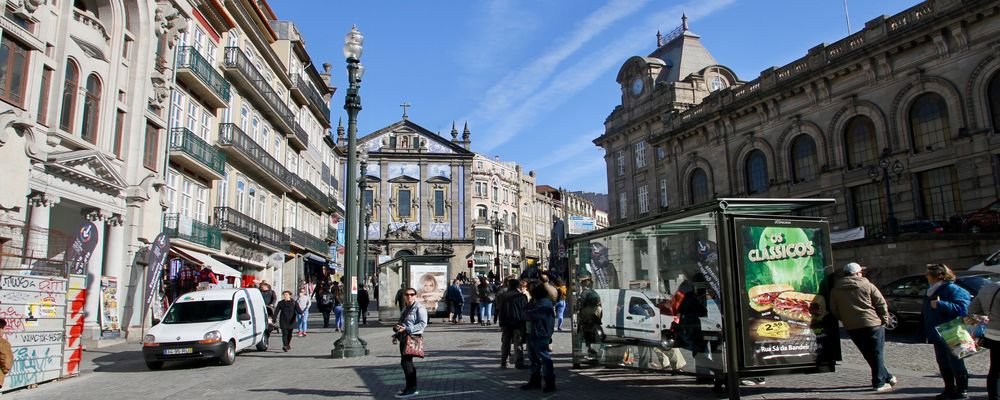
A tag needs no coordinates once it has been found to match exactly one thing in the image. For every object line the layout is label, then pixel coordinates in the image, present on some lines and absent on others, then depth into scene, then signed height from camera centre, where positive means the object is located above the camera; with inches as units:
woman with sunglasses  359.3 -10.4
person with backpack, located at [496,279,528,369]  460.4 -6.9
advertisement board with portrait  1055.6 +39.8
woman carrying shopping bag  286.5 -5.1
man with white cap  307.9 -4.6
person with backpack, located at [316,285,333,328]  1000.9 +13.4
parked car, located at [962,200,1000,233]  855.7 +104.7
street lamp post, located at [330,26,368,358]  564.4 +82.6
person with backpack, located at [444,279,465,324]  980.6 +17.1
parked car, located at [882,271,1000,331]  570.6 +3.7
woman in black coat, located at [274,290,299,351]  654.5 -5.0
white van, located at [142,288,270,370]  513.3 -11.2
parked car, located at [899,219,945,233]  950.8 +110.3
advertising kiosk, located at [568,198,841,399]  295.6 +6.4
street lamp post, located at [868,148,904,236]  1001.5 +213.8
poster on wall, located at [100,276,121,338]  714.2 +9.5
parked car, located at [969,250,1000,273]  624.4 +35.3
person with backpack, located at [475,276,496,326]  918.4 +15.4
